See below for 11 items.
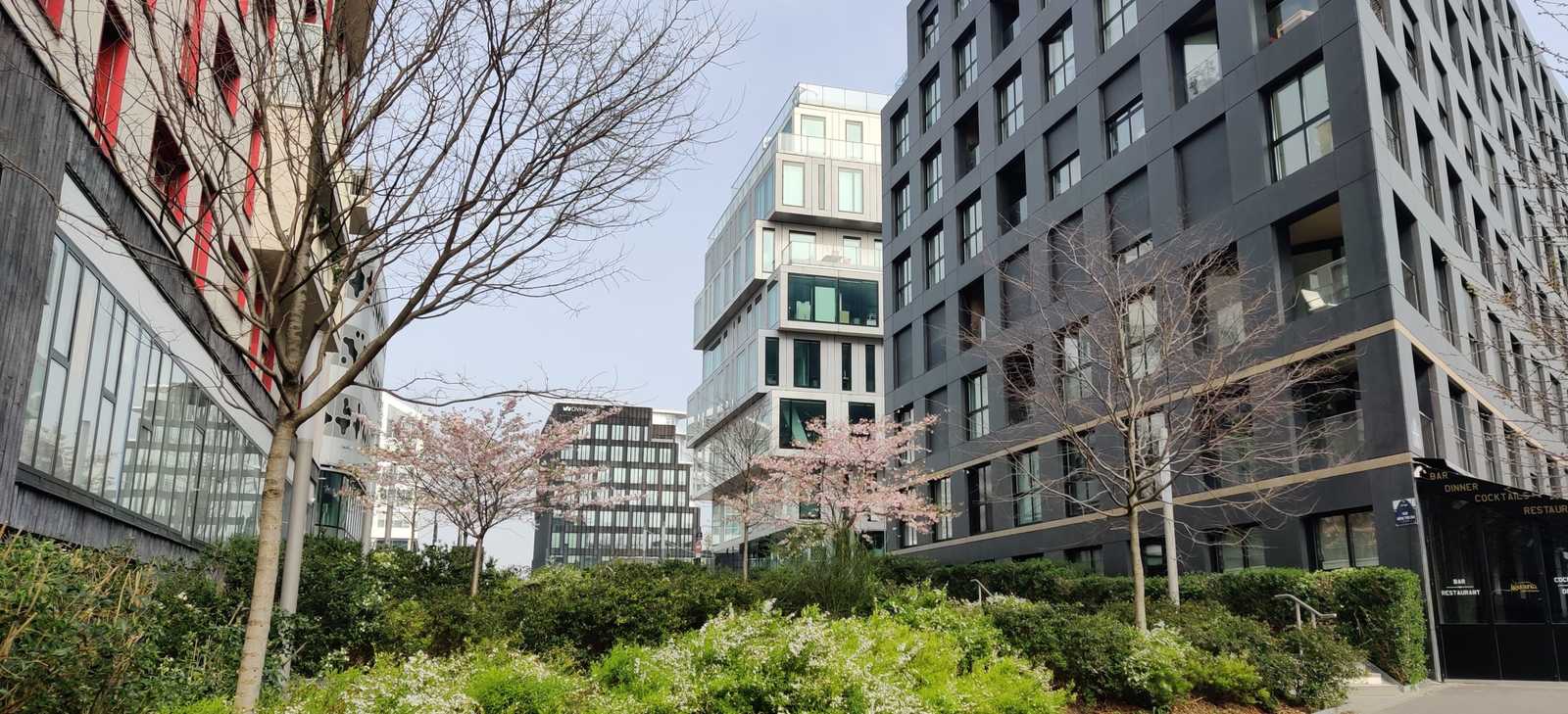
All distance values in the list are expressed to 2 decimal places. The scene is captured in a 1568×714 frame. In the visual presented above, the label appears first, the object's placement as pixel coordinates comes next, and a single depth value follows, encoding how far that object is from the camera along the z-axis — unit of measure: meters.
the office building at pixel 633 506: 156.12
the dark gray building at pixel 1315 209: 19.30
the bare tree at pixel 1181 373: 16.20
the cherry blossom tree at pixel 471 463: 30.70
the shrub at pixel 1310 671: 11.87
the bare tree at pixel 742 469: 44.62
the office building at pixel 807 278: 55.53
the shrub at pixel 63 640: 5.86
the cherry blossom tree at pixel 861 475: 36.28
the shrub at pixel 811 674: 7.45
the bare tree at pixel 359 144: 7.45
